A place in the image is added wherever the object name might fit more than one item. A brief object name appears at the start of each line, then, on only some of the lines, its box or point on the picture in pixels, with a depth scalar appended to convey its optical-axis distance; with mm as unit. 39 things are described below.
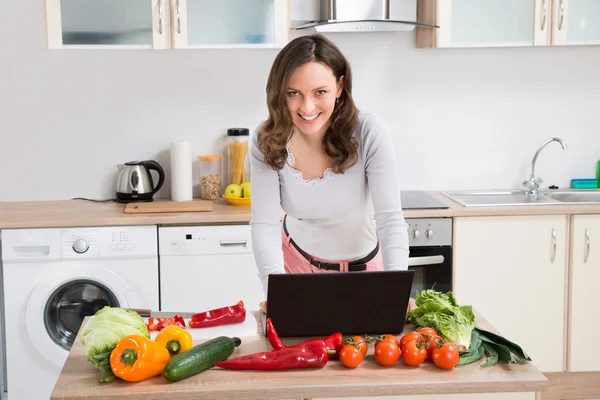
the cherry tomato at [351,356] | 1822
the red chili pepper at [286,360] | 1827
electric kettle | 3889
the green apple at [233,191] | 3824
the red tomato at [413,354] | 1830
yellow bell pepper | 1861
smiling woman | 2176
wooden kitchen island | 1722
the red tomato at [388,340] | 1857
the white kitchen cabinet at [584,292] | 3674
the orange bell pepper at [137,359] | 1744
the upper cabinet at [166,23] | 3639
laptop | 1857
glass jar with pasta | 3998
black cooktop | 3662
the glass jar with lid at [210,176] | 3973
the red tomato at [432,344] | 1854
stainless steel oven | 3625
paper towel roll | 3926
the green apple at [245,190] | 3837
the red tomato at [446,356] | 1800
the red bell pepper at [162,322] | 2072
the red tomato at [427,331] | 1909
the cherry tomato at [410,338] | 1860
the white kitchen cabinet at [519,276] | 3650
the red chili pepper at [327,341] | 1882
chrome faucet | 4027
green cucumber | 1755
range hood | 3686
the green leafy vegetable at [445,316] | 1922
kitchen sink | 3955
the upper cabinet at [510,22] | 3791
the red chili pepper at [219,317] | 2113
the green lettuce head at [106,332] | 1786
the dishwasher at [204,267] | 3593
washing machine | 3531
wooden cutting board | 3662
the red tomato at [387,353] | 1829
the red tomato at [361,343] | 1850
